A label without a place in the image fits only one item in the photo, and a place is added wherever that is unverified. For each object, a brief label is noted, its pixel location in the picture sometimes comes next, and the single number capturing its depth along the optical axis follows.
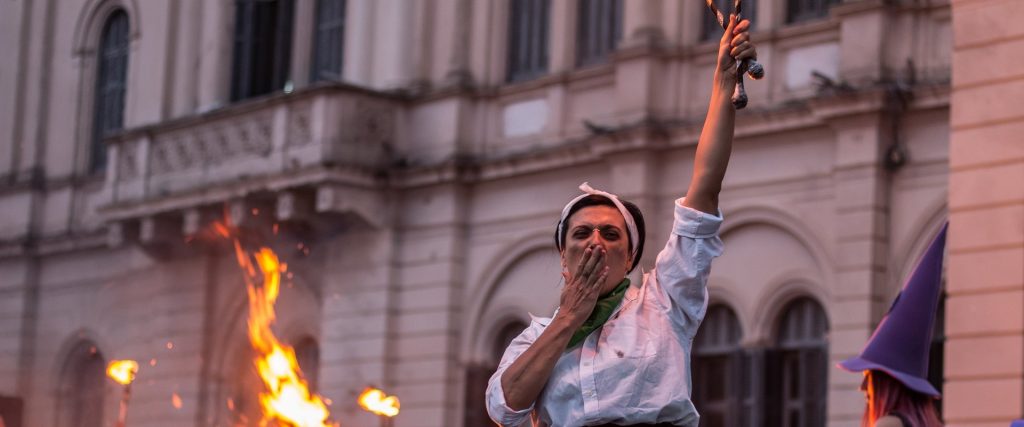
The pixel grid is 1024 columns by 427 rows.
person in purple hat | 6.95
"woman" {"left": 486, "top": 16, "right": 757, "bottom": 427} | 5.17
